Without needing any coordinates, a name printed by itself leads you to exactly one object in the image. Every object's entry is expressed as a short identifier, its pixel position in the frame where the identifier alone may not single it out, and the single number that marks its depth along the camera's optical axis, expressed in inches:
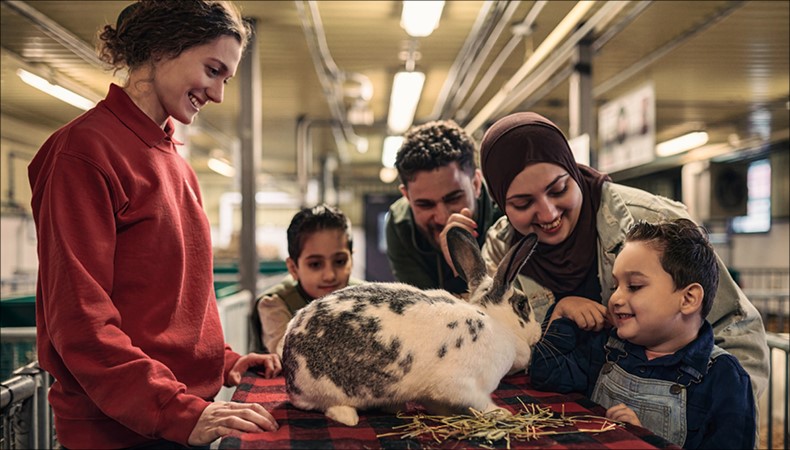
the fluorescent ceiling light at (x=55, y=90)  138.1
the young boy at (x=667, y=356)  53.7
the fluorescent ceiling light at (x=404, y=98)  235.6
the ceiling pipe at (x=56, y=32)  173.9
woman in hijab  61.8
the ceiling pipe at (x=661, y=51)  209.0
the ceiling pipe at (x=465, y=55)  209.2
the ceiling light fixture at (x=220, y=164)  464.2
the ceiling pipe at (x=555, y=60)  172.4
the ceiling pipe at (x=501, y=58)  201.5
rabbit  48.2
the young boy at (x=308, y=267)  81.0
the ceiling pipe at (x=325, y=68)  205.5
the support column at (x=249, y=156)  210.4
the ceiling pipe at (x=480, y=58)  204.2
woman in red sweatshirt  47.4
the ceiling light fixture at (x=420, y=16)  169.2
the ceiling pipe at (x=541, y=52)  180.9
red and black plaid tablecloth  43.4
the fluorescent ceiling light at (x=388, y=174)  559.7
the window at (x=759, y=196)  368.8
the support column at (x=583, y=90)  197.6
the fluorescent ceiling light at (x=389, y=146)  346.6
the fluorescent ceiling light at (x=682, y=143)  418.9
